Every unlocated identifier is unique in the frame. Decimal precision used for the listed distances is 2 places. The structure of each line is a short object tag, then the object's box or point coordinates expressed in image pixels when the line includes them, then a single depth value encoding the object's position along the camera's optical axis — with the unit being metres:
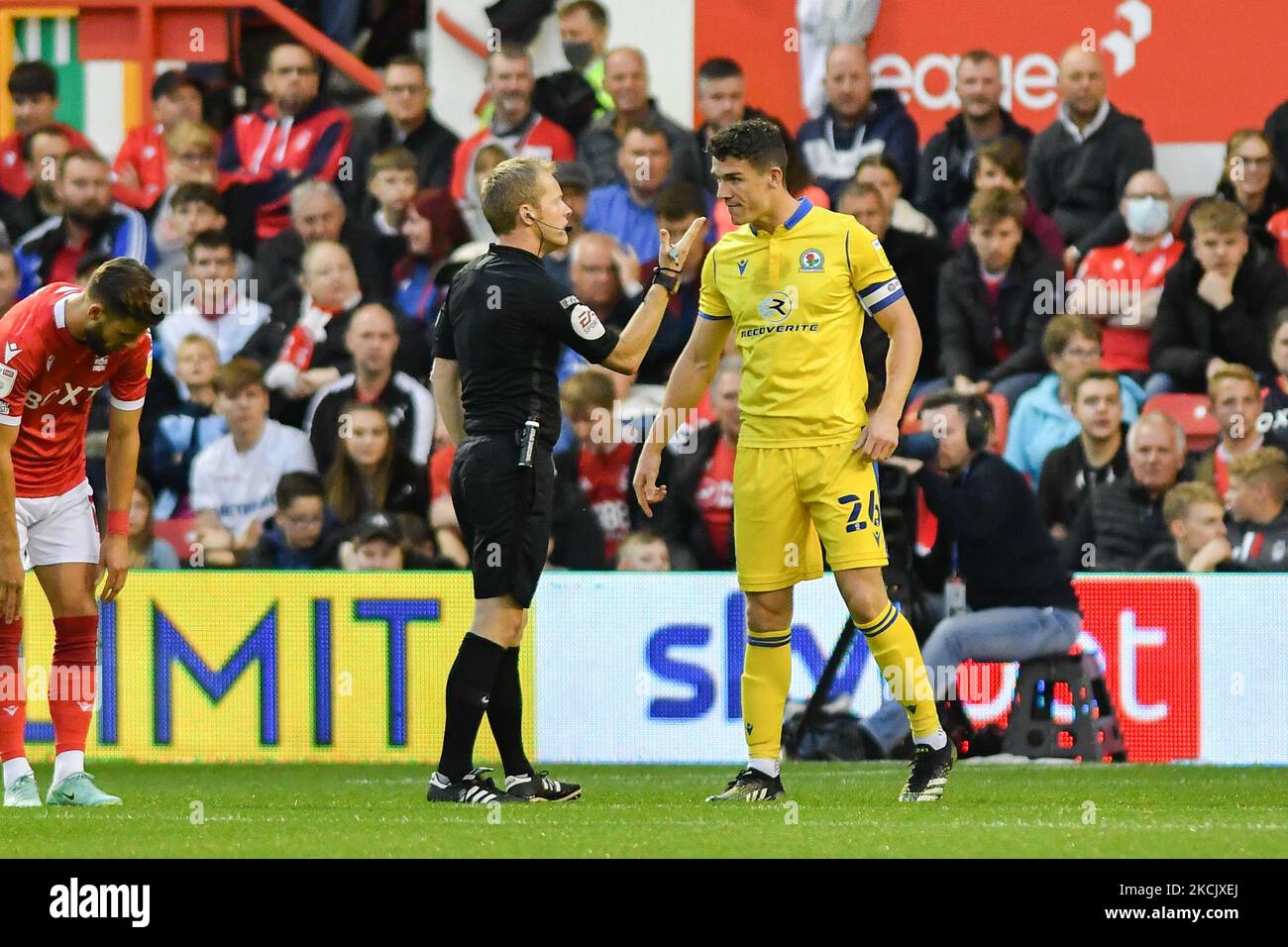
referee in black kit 7.40
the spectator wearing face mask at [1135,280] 12.02
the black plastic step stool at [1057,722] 10.33
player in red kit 7.32
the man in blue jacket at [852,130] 12.63
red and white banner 13.26
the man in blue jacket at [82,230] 13.46
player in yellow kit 7.36
